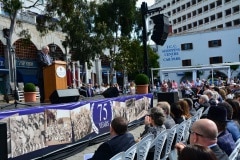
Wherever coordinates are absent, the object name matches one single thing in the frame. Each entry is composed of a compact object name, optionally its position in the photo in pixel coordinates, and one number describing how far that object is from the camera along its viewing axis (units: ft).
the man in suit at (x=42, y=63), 29.01
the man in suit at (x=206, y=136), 11.19
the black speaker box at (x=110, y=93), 36.19
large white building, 157.17
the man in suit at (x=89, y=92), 57.72
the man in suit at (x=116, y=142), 14.20
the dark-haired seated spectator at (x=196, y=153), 7.98
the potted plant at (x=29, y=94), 39.13
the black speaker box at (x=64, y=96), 26.17
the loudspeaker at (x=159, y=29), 34.17
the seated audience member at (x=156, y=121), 17.98
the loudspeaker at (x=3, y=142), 12.51
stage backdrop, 20.47
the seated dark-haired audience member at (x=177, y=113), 21.76
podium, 29.14
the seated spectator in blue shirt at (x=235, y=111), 19.81
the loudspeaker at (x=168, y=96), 39.18
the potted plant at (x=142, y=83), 41.93
